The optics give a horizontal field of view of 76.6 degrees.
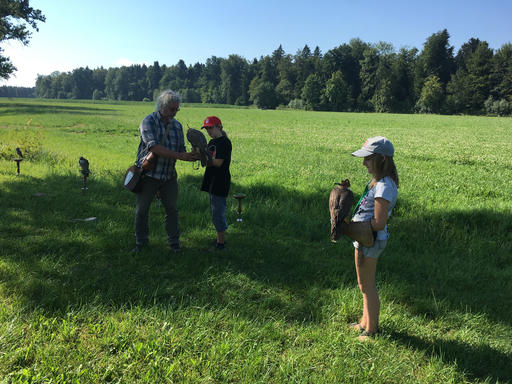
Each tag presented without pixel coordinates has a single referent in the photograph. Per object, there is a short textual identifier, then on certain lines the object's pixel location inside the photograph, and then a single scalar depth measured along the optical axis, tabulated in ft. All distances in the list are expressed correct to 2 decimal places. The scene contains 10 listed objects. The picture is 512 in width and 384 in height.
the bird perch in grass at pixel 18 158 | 29.60
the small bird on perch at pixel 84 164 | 23.65
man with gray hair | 14.26
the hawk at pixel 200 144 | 13.88
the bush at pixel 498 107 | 248.32
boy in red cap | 14.88
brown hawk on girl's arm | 9.12
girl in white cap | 8.93
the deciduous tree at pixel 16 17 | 109.40
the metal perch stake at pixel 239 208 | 20.51
